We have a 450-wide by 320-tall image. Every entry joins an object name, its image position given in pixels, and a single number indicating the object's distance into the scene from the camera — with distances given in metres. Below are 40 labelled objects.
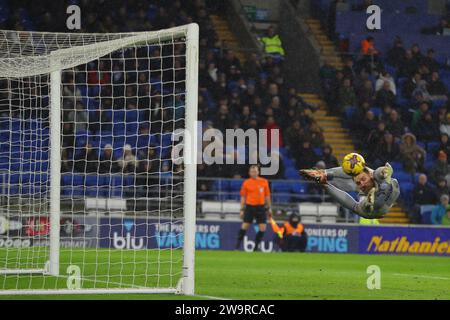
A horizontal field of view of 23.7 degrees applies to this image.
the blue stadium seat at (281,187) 27.41
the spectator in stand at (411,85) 31.27
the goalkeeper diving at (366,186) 12.95
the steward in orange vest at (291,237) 24.67
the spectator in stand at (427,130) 30.17
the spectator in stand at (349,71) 30.82
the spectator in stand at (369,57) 31.25
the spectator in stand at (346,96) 30.39
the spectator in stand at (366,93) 30.33
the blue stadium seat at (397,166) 29.19
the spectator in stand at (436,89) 31.80
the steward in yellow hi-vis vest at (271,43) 31.27
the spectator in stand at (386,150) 28.36
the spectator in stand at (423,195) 27.27
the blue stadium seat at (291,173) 28.00
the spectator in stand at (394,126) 29.48
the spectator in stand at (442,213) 26.27
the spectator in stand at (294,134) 28.11
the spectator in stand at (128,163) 23.40
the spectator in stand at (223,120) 27.06
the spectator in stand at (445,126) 30.30
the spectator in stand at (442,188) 27.42
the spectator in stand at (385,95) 30.42
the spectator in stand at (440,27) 33.91
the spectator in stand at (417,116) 30.14
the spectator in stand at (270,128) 27.75
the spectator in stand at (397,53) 31.75
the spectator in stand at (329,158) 27.62
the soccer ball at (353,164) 12.98
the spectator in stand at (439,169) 28.20
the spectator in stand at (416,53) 31.77
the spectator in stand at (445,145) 29.30
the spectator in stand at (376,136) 28.47
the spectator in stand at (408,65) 31.72
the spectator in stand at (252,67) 30.33
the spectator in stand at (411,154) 28.72
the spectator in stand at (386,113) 29.70
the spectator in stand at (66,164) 22.72
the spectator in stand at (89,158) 23.26
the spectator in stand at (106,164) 22.93
